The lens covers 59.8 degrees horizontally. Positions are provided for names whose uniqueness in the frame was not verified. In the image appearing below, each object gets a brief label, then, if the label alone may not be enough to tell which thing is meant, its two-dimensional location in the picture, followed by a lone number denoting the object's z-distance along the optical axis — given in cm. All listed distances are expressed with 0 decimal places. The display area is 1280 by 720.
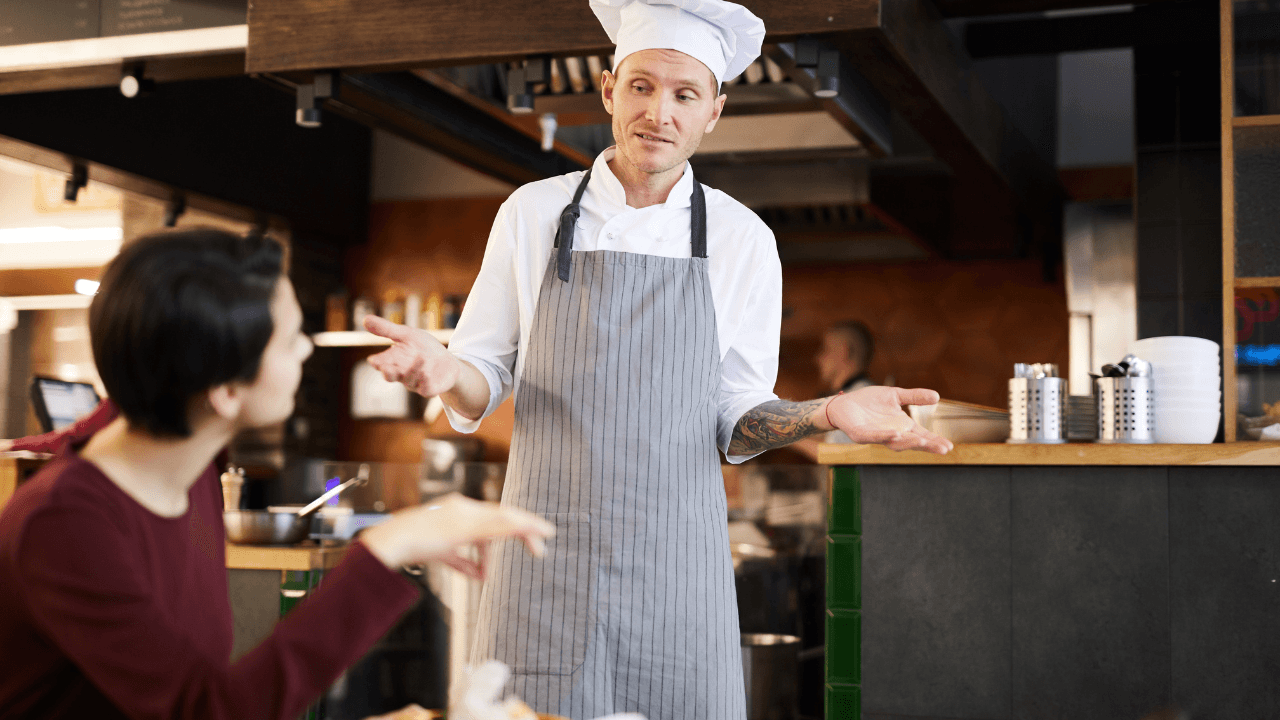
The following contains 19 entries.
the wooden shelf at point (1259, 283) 258
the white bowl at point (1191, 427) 252
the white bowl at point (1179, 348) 258
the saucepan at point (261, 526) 308
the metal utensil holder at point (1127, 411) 250
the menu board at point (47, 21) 346
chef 146
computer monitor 389
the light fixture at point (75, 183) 455
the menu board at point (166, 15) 327
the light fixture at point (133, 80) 346
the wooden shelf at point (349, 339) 573
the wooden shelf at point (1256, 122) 259
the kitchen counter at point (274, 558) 305
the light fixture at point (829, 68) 271
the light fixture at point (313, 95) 298
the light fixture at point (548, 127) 348
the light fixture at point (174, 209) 512
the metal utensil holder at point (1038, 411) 258
